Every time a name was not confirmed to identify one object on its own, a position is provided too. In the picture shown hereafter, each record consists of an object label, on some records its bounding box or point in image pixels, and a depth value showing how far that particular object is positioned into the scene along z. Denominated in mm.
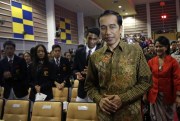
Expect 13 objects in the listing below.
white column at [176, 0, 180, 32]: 8894
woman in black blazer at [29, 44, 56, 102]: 2153
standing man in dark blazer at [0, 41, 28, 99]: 2303
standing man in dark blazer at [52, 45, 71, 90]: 2766
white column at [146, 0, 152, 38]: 9308
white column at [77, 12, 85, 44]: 7769
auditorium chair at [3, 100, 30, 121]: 1906
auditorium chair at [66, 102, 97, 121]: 1662
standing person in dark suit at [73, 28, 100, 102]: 1832
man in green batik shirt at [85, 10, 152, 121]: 869
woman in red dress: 1730
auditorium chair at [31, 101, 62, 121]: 1772
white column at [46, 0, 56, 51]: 5701
